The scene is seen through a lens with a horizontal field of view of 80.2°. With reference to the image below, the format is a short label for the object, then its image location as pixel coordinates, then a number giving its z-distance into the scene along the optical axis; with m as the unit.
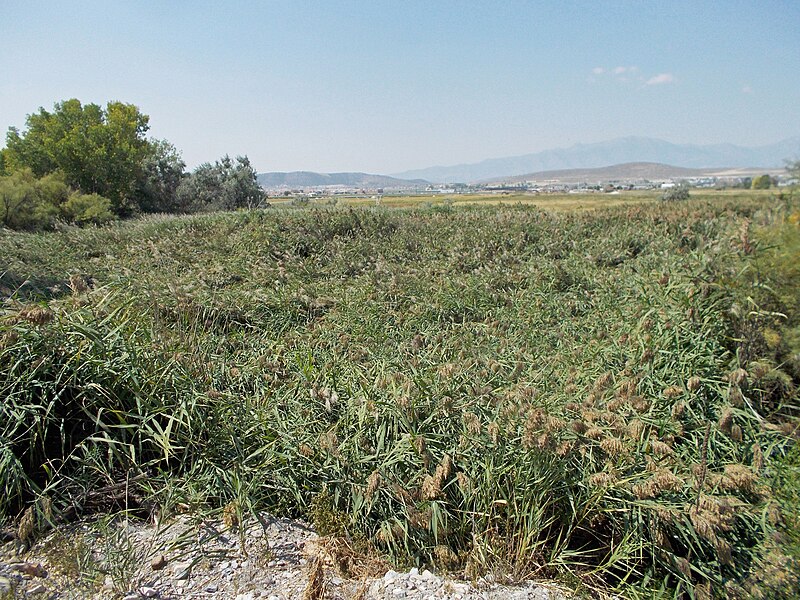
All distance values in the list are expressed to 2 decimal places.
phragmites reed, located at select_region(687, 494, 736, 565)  2.20
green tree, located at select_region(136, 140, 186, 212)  28.83
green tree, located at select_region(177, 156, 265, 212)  29.33
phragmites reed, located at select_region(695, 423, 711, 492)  2.49
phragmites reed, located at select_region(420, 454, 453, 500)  2.56
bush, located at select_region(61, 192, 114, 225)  16.78
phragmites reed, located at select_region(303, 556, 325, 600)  2.30
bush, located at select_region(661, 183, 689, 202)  26.73
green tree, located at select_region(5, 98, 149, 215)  26.02
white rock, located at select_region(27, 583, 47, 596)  2.25
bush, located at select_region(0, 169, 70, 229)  14.11
